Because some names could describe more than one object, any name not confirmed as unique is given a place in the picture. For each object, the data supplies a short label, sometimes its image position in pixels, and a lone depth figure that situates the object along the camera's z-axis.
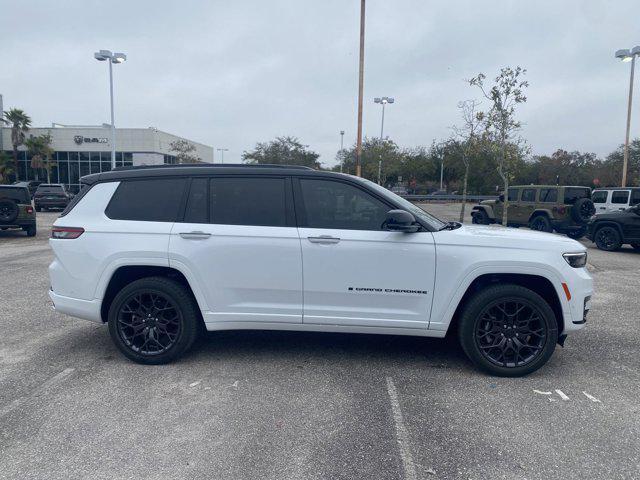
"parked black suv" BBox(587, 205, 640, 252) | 13.13
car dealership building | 45.78
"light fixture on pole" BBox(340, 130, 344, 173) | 43.23
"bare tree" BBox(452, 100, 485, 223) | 17.97
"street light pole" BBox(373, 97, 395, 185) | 31.91
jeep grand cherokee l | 4.25
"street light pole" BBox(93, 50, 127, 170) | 23.77
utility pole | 16.69
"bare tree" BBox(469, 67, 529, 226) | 16.47
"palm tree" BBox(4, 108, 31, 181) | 43.69
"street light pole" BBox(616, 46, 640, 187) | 21.90
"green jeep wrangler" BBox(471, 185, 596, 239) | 15.42
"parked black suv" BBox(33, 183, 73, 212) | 26.72
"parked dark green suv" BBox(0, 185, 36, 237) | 14.49
